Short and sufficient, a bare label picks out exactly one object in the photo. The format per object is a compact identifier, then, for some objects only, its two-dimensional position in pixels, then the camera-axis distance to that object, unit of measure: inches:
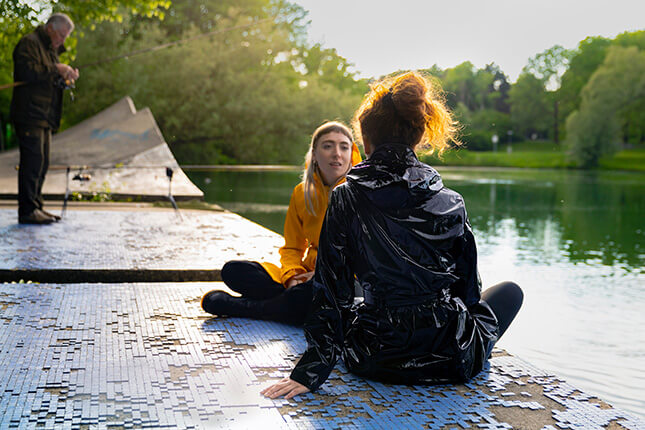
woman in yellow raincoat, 107.6
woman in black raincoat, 73.5
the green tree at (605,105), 1323.8
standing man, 215.3
